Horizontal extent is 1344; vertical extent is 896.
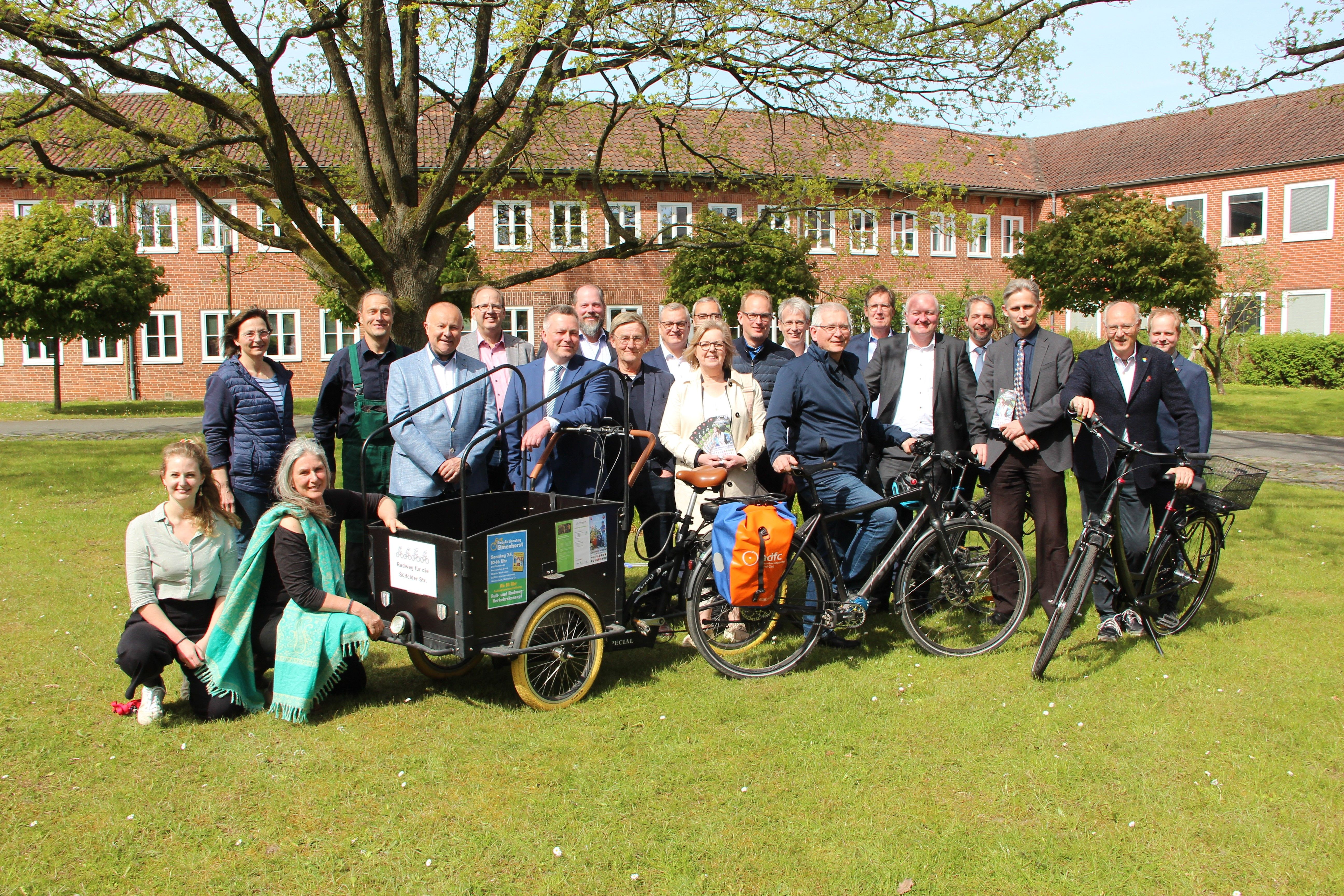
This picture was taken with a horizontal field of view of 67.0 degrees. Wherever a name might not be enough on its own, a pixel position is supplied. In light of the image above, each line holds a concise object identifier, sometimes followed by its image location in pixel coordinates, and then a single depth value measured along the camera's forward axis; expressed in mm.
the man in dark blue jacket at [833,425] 5766
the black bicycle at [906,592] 5402
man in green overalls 6023
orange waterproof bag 5035
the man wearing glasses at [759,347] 6676
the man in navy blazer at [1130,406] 5938
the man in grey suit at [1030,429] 5969
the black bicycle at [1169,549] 5348
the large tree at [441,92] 11391
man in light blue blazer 5609
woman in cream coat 5664
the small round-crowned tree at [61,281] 24859
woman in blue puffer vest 5695
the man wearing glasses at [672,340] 6436
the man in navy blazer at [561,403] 5805
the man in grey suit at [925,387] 6242
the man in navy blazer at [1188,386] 6121
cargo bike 4645
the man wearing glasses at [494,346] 6078
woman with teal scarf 4656
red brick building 33938
